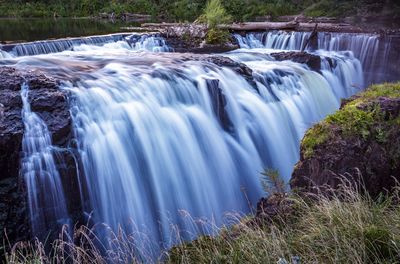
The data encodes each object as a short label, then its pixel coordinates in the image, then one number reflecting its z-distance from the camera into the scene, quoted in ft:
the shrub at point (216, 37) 45.37
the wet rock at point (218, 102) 24.80
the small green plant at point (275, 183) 14.63
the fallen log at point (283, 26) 48.95
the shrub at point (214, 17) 48.21
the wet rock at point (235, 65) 28.91
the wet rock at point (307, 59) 35.58
